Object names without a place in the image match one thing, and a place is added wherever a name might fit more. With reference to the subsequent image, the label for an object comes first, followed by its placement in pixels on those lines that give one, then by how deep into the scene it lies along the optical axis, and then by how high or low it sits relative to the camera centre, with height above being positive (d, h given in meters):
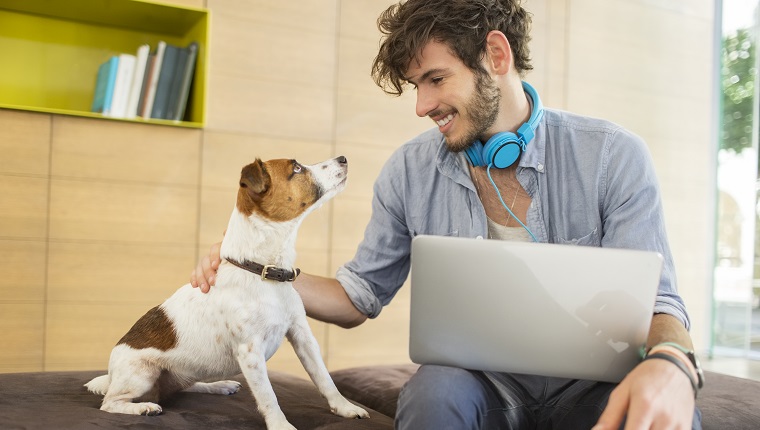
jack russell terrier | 1.58 -0.26
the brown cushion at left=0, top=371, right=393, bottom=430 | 1.41 -0.45
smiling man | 1.59 +0.12
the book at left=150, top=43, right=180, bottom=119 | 3.32 +0.62
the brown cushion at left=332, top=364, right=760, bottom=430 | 1.62 -0.44
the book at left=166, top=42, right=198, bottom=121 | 3.37 +0.61
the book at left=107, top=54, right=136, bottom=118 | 3.25 +0.58
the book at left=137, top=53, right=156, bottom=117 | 3.29 +0.60
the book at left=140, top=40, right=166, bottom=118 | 3.30 +0.60
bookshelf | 3.32 +0.81
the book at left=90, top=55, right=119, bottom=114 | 3.25 +0.58
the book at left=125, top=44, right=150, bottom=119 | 3.27 +0.59
